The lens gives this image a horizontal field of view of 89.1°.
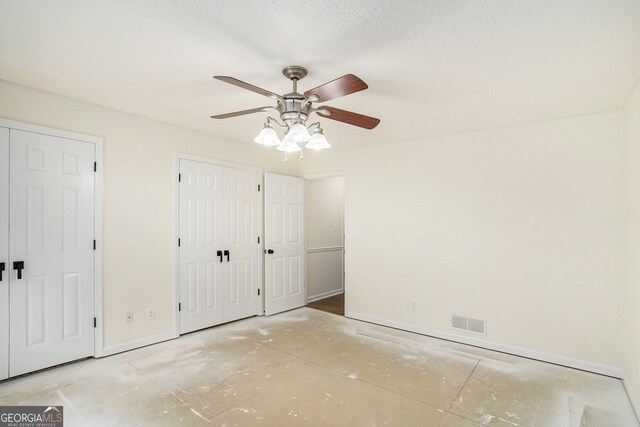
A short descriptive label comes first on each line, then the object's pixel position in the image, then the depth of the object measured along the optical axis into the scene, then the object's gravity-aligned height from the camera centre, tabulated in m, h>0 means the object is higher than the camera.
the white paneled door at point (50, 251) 2.69 -0.27
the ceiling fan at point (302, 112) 1.89 +0.72
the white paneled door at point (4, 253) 2.60 -0.27
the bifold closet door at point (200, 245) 3.81 -0.32
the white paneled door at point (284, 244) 4.70 -0.38
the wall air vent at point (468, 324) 3.60 -1.21
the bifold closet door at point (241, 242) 4.26 -0.32
